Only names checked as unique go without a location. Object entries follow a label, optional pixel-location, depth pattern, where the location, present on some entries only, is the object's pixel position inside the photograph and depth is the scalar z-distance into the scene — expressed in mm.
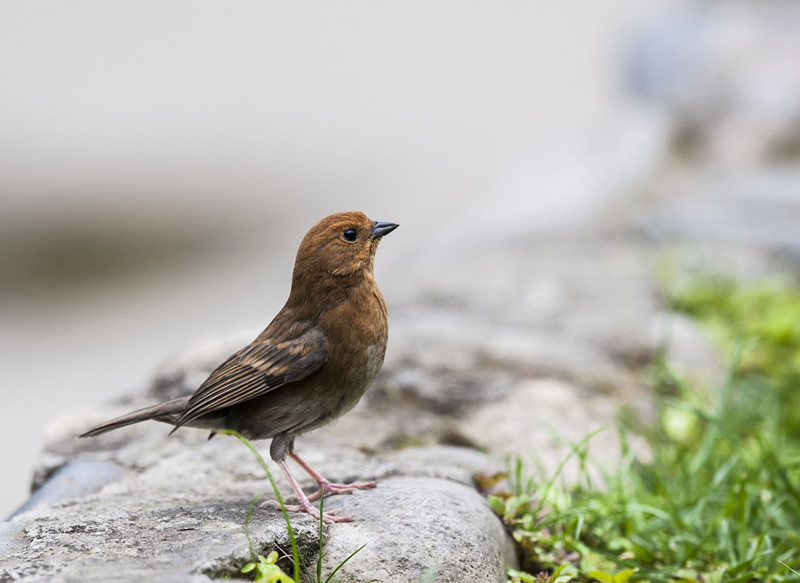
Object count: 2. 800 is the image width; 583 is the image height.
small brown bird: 5789
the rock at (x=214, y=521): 4516
